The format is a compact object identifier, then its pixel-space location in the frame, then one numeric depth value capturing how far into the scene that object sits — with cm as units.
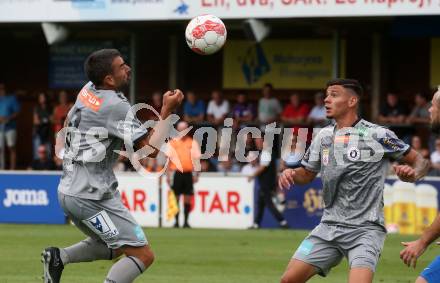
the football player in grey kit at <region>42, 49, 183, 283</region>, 883
